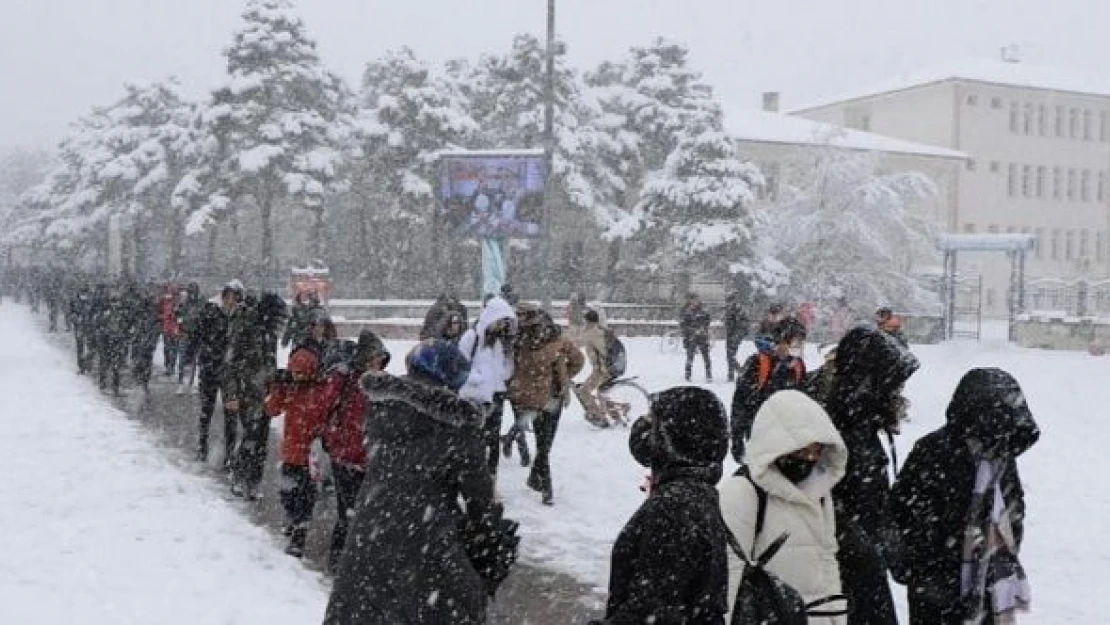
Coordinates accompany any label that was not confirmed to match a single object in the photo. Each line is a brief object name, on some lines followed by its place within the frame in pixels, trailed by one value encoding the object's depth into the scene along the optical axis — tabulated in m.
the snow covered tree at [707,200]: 38.12
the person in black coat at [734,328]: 21.64
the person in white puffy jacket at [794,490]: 3.43
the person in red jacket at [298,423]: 7.87
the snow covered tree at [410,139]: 40.72
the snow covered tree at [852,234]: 41.75
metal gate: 35.97
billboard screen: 30.30
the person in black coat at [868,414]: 4.28
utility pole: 24.47
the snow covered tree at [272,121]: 39.47
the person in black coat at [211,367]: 11.20
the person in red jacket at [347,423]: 7.55
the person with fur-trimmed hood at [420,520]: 3.84
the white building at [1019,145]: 63.47
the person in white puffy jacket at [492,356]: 9.95
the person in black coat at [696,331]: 21.72
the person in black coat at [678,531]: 2.91
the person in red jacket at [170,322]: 20.33
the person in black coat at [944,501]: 4.34
